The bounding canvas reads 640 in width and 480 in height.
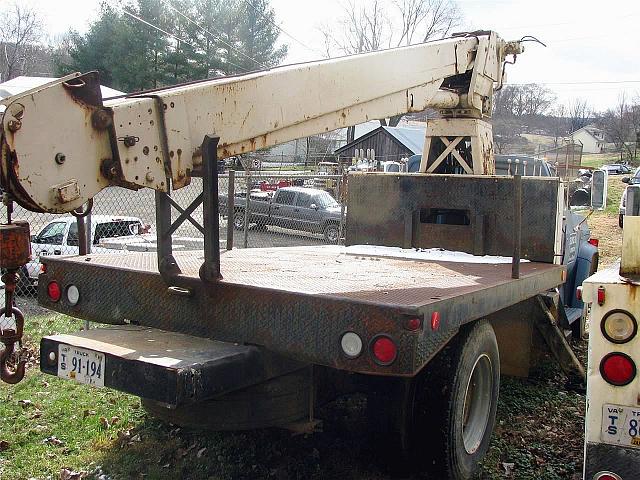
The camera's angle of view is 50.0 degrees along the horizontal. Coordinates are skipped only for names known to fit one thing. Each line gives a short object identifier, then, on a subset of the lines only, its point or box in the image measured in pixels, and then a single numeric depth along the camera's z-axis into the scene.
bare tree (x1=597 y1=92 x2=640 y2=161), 60.34
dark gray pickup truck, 18.00
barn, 40.39
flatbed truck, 3.01
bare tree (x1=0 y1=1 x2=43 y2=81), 50.94
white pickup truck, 11.20
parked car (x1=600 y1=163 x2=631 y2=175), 47.78
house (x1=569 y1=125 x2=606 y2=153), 100.06
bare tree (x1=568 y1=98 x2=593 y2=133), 70.23
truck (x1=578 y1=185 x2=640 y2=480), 3.07
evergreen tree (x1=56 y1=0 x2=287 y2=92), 36.41
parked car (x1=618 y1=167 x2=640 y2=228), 21.59
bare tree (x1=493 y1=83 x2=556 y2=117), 60.97
